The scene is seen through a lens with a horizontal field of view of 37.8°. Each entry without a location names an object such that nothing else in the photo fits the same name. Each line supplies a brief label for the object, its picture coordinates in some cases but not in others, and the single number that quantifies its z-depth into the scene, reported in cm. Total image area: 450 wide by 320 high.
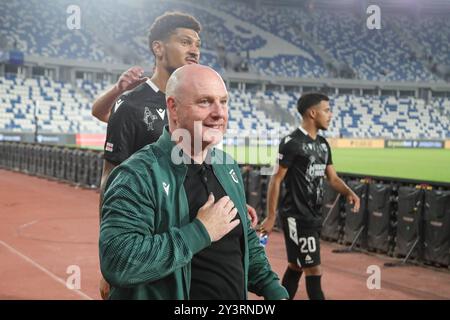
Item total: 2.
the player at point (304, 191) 650
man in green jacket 239
